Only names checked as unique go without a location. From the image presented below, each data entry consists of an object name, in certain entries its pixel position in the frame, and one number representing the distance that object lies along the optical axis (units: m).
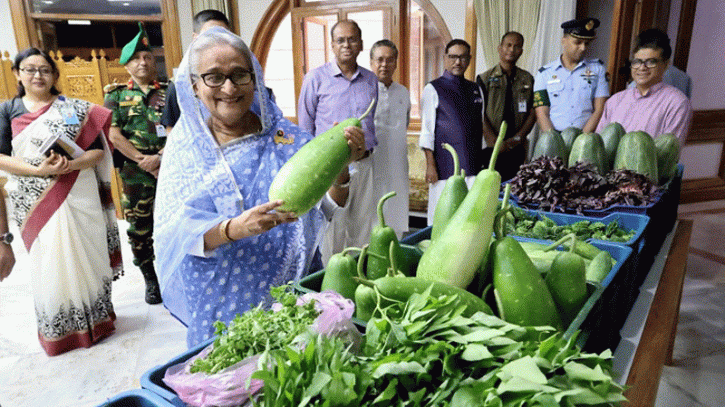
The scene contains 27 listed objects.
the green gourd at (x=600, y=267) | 1.24
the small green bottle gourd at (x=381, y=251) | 1.11
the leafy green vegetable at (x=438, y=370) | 0.65
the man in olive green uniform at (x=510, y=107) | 4.29
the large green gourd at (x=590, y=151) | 2.38
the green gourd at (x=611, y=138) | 2.52
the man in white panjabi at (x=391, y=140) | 4.26
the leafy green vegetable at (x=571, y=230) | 1.68
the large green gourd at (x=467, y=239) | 0.95
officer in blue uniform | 3.65
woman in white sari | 2.59
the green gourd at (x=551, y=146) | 2.51
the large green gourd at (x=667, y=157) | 2.49
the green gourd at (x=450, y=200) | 1.15
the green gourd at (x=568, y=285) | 1.02
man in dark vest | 3.99
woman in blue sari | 1.43
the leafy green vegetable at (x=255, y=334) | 0.78
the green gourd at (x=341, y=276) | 1.07
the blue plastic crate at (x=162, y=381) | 0.79
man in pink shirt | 2.86
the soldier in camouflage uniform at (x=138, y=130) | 3.21
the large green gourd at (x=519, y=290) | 0.91
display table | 1.17
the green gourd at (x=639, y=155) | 2.26
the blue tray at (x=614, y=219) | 1.73
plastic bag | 0.73
